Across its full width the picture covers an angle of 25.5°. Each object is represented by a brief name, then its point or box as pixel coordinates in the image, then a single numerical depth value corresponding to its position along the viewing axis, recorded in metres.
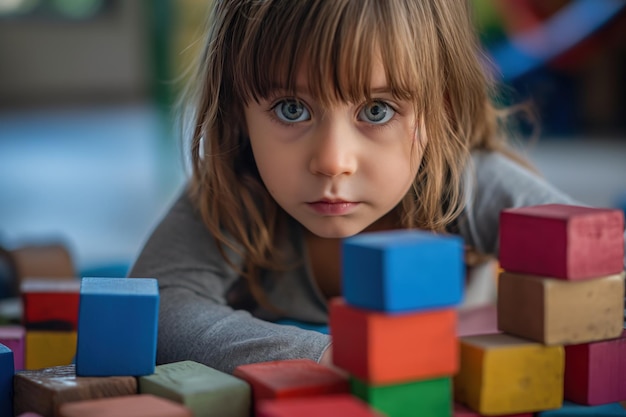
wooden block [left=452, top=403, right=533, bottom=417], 0.63
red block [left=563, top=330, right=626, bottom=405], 0.66
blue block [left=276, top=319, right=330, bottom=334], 0.93
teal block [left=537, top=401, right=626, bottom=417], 0.65
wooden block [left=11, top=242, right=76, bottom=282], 1.05
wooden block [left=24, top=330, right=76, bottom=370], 0.87
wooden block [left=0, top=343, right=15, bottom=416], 0.68
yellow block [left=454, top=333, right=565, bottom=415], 0.63
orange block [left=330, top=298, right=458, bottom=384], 0.58
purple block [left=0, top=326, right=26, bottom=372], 0.84
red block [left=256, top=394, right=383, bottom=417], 0.56
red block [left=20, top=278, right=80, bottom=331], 0.89
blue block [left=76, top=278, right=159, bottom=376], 0.66
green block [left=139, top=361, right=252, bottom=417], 0.63
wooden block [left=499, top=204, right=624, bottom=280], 0.64
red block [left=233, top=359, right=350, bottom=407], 0.61
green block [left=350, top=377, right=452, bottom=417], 0.59
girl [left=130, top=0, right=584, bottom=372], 0.74
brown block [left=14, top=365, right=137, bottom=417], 0.64
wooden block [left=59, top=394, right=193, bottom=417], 0.60
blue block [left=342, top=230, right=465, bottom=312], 0.58
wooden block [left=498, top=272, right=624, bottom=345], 0.64
